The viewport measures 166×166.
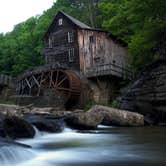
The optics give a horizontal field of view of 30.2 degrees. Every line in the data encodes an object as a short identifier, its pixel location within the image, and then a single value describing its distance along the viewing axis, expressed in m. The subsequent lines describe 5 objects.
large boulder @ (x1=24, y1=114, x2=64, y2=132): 10.31
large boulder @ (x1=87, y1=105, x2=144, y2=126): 12.70
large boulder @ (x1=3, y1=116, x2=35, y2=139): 8.01
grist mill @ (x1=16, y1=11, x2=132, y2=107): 23.17
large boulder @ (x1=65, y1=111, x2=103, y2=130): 11.22
